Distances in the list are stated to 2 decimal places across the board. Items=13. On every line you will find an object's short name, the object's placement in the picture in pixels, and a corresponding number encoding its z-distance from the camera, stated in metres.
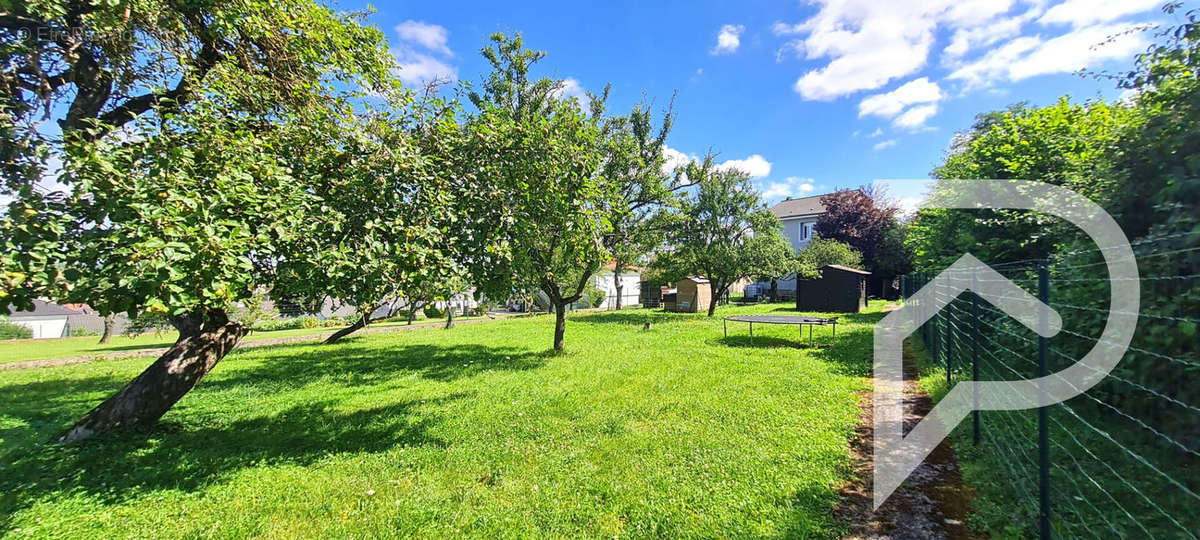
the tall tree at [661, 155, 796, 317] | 21.48
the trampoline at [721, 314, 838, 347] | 10.47
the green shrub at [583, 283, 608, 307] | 29.51
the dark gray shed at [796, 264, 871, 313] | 21.97
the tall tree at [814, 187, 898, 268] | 34.44
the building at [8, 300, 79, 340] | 26.26
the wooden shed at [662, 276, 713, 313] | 26.02
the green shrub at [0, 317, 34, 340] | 22.80
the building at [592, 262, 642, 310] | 40.47
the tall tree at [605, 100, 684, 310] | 14.45
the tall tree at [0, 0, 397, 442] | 2.93
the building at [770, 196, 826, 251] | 42.03
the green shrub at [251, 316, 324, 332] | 25.18
